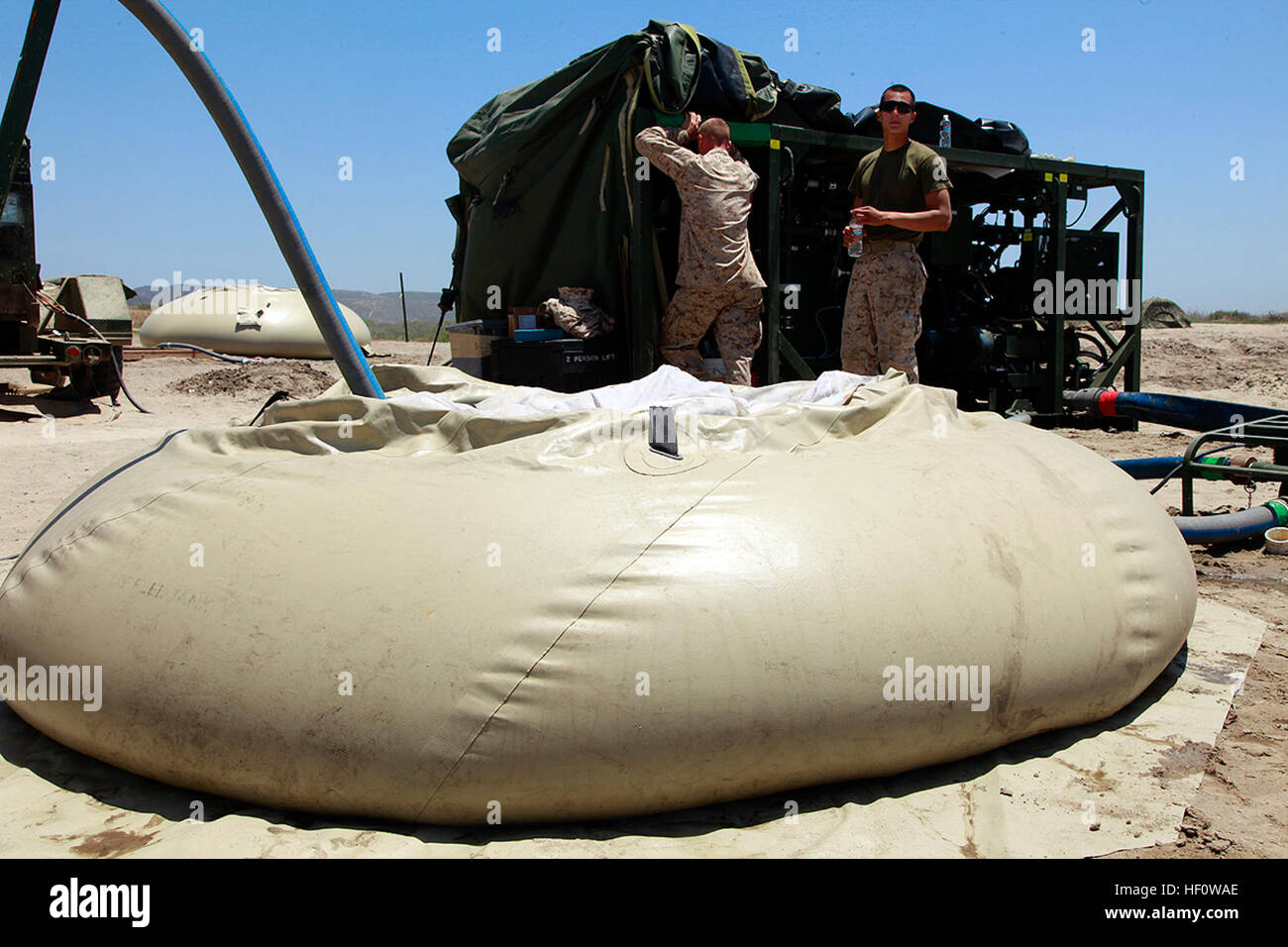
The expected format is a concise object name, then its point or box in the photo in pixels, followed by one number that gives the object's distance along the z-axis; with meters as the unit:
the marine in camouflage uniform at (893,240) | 4.70
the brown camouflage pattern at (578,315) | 5.71
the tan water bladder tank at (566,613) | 1.82
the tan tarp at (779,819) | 1.81
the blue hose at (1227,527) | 3.87
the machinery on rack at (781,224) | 5.75
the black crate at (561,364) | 5.62
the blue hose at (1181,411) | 4.80
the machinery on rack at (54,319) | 8.76
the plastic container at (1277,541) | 3.89
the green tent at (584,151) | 5.58
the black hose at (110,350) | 9.32
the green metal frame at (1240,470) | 4.09
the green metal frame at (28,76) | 2.63
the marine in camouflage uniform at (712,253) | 5.38
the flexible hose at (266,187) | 2.50
